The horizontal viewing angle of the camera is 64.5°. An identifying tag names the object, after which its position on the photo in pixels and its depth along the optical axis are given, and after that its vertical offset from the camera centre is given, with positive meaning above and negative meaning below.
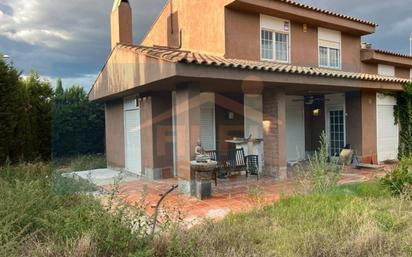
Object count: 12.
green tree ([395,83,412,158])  16.45 +0.18
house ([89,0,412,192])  10.12 +1.41
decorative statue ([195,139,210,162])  9.67 -0.88
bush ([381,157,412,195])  8.25 -1.49
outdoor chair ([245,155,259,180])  12.12 -1.52
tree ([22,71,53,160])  18.70 +1.00
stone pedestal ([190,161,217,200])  9.41 -1.52
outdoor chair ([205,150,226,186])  10.82 -1.44
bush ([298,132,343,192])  7.87 -1.32
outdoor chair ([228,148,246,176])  11.82 -1.47
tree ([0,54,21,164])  14.24 +0.92
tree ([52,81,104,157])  21.47 +0.19
